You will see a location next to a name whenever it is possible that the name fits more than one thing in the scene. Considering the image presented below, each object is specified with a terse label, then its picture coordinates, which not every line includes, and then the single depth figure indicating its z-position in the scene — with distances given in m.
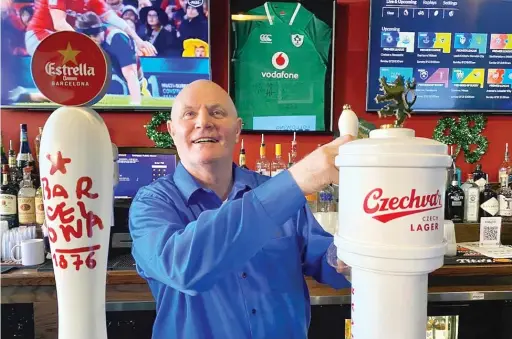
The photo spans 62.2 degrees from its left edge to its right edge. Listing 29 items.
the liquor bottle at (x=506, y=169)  2.58
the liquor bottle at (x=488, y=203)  2.38
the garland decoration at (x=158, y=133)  2.47
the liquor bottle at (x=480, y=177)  2.47
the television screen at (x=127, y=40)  2.35
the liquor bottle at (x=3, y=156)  2.42
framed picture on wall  2.45
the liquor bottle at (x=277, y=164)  2.49
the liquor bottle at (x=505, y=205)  2.41
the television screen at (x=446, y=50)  2.49
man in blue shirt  0.86
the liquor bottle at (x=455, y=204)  2.38
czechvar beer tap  0.52
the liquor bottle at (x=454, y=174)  2.43
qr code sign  2.28
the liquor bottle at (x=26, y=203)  2.21
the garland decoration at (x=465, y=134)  2.61
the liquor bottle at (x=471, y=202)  2.37
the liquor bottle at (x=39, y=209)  2.19
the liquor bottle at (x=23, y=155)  2.38
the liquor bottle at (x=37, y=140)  2.45
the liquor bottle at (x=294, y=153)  2.53
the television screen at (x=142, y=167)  2.28
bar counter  1.88
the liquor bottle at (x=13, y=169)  2.35
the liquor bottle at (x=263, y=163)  2.45
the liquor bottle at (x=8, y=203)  2.23
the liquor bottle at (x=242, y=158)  2.42
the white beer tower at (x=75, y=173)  0.62
